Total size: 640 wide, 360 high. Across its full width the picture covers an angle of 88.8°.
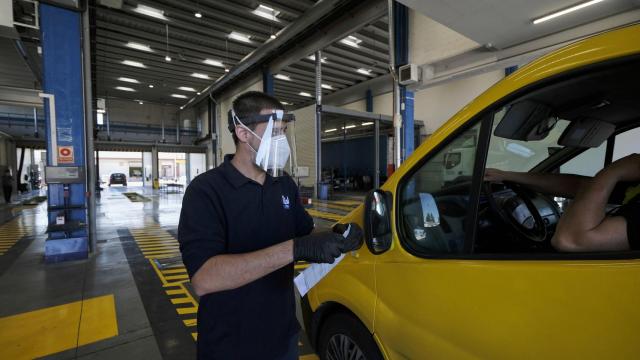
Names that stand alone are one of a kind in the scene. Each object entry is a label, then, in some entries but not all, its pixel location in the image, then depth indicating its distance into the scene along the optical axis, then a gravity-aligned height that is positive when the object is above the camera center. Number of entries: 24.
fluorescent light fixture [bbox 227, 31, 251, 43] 12.05 +4.92
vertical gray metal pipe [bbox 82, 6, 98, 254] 6.10 +0.51
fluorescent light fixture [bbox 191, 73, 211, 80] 17.36 +4.95
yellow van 0.94 -0.32
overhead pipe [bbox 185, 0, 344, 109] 9.74 +4.61
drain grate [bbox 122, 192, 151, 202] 16.73 -1.66
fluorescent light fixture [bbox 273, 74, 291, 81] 18.12 +5.10
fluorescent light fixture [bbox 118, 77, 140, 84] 18.60 +5.11
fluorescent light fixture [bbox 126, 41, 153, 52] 13.14 +4.98
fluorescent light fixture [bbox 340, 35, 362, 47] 13.13 +5.17
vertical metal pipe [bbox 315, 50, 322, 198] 13.56 +2.68
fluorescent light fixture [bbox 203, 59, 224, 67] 14.89 +4.89
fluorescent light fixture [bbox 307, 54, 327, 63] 15.30 +5.19
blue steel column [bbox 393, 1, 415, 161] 9.06 +3.10
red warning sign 5.61 +0.23
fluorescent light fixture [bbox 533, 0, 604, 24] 5.98 +2.93
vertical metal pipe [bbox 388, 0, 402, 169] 9.08 +2.16
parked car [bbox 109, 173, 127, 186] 29.12 -1.01
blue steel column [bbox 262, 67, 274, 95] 15.18 +4.03
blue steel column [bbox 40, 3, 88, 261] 5.53 +1.04
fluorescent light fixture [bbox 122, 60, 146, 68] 15.43 +5.04
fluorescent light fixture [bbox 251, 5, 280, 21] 10.29 +4.98
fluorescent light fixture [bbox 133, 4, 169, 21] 10.31 +5.02
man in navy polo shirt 1.14 -0.29
